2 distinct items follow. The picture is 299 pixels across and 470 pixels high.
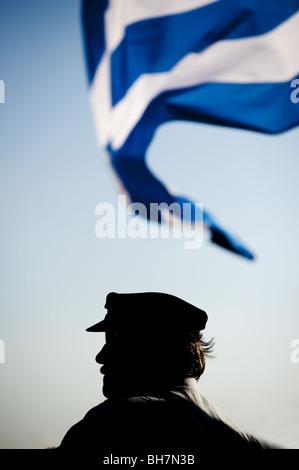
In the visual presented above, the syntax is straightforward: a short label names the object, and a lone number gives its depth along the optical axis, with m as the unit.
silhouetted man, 2.08
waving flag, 3.09
